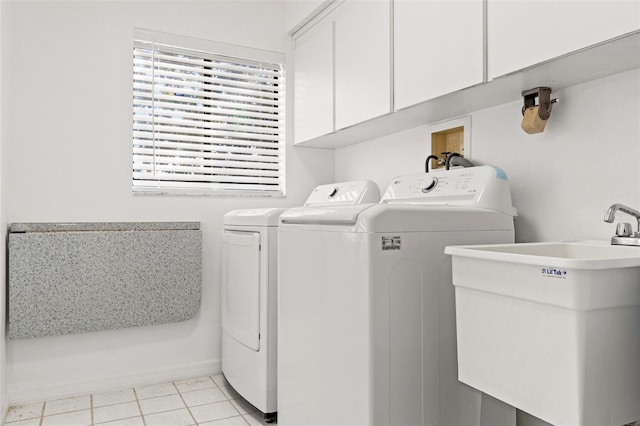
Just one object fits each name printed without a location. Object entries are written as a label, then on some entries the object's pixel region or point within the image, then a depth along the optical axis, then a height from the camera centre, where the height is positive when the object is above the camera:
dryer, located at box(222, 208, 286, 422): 2.13 -0.42
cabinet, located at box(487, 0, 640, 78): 1.24 +0.56
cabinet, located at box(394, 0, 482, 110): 1.67 +0.67
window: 2.71 +0.63
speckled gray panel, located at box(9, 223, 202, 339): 2.32 -0.33
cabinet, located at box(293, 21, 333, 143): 2.65 +0.83
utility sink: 1.05 -0.28
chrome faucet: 1.32 -0.03
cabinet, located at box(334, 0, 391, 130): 2.15 +0.79
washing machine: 1.44 -0.31
